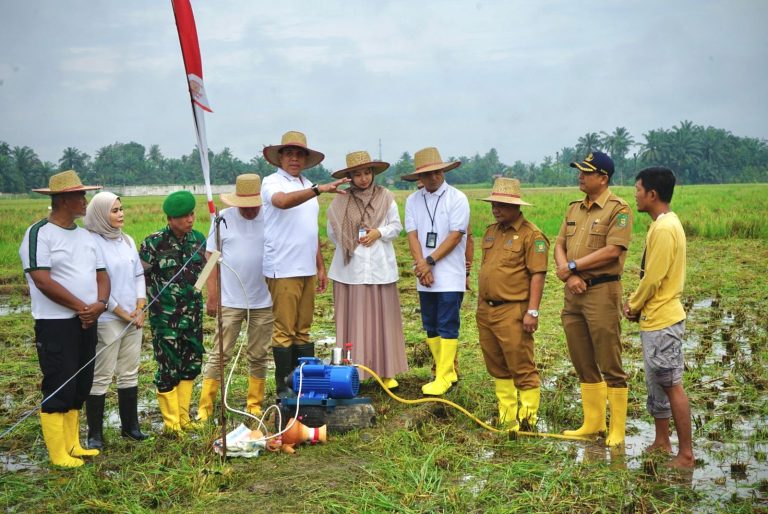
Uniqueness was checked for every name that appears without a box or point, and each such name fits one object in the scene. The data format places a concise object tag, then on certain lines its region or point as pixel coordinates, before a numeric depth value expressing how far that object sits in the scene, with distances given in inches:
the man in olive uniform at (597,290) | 178.9
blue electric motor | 192.5
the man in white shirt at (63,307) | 171.9
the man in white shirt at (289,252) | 212.2
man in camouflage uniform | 199.5
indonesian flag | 149.5
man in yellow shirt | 166.1
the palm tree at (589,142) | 3907.5
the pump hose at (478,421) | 187.3
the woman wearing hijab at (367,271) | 221.5
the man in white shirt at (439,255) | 223.1
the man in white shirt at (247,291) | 211.2
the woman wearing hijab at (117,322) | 187.9
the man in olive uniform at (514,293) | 191.6
